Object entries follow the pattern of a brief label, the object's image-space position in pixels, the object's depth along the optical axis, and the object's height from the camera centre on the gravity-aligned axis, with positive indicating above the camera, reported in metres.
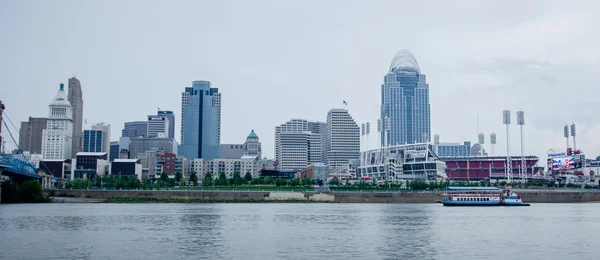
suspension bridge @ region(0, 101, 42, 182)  139.48 +3.50
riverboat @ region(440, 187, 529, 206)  158.50 -2.98
